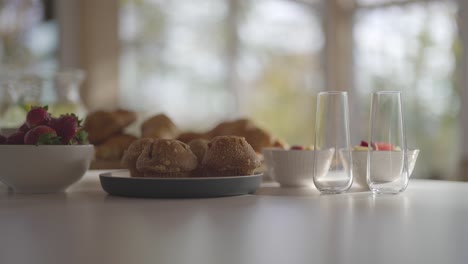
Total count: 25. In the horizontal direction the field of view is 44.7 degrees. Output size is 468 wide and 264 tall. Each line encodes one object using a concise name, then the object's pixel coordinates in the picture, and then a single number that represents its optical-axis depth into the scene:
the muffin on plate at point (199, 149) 1.01
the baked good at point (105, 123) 1.80
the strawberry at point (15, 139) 1.00
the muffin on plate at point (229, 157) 0.96
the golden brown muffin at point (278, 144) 1.61
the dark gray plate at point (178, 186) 0.93
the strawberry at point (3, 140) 1.01
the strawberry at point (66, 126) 0.99
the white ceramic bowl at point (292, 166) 1.16
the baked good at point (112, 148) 1.63
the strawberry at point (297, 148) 1.23
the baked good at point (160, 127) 1.70
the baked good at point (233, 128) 1.72
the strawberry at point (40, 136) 0.97
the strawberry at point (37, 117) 0.99
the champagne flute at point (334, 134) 1.01
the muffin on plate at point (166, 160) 0.94
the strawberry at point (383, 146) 1.02
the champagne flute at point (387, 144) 1.00
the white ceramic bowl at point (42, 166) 0.98
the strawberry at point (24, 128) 1.01
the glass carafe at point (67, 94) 2.03
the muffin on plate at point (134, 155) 1.00
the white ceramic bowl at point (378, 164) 1.00
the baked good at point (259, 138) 1.59
